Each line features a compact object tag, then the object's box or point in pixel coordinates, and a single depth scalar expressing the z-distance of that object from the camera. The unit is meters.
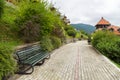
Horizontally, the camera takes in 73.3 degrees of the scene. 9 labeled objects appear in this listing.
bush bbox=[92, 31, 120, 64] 6.53
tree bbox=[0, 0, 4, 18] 4.05
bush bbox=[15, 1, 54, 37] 5.12
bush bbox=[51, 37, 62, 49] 7.57
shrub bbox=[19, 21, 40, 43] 4.99
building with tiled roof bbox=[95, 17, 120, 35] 32.14
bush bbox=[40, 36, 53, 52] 5.04
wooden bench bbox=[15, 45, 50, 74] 3.07
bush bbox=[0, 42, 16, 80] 2.39
